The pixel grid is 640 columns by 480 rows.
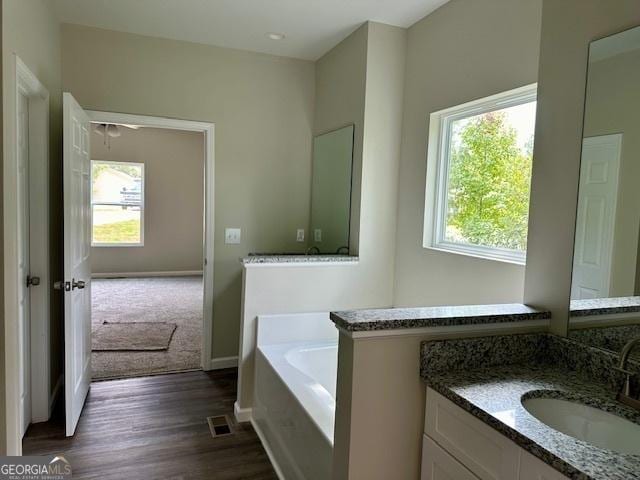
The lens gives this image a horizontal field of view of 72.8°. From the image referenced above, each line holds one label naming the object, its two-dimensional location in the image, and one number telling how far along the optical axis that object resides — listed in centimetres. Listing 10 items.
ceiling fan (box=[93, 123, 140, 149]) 630
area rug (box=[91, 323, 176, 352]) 410
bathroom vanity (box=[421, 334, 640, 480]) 101
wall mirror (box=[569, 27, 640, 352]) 135
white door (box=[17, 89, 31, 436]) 241
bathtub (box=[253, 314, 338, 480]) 195
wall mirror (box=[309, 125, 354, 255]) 335
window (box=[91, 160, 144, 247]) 747
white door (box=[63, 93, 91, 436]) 254
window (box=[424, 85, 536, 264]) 230
